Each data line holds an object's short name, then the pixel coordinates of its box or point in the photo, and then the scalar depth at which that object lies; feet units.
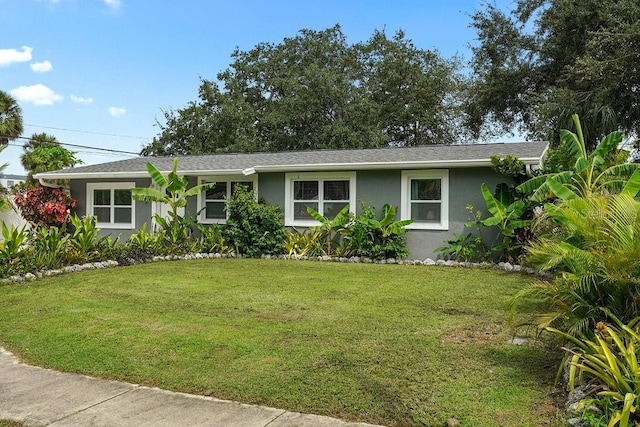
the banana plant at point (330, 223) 45.32
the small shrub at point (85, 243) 38.55
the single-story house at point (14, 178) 128.06
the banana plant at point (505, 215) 37.47
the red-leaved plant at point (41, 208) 50.57
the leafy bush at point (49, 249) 35.68
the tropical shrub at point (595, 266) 13.00
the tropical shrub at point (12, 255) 33.17
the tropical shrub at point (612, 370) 10.40
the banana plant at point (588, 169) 29.35
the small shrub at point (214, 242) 48.44
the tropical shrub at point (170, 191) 46.36
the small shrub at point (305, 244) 46.39
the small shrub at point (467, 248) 40.98
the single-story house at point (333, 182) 43.14
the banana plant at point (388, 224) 42.55
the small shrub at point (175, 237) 46.14
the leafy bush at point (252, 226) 46.98
